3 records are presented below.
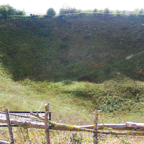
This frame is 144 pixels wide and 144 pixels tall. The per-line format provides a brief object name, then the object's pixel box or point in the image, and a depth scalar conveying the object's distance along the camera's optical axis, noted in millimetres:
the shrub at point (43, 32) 28653
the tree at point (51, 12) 35719
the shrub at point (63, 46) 26031
